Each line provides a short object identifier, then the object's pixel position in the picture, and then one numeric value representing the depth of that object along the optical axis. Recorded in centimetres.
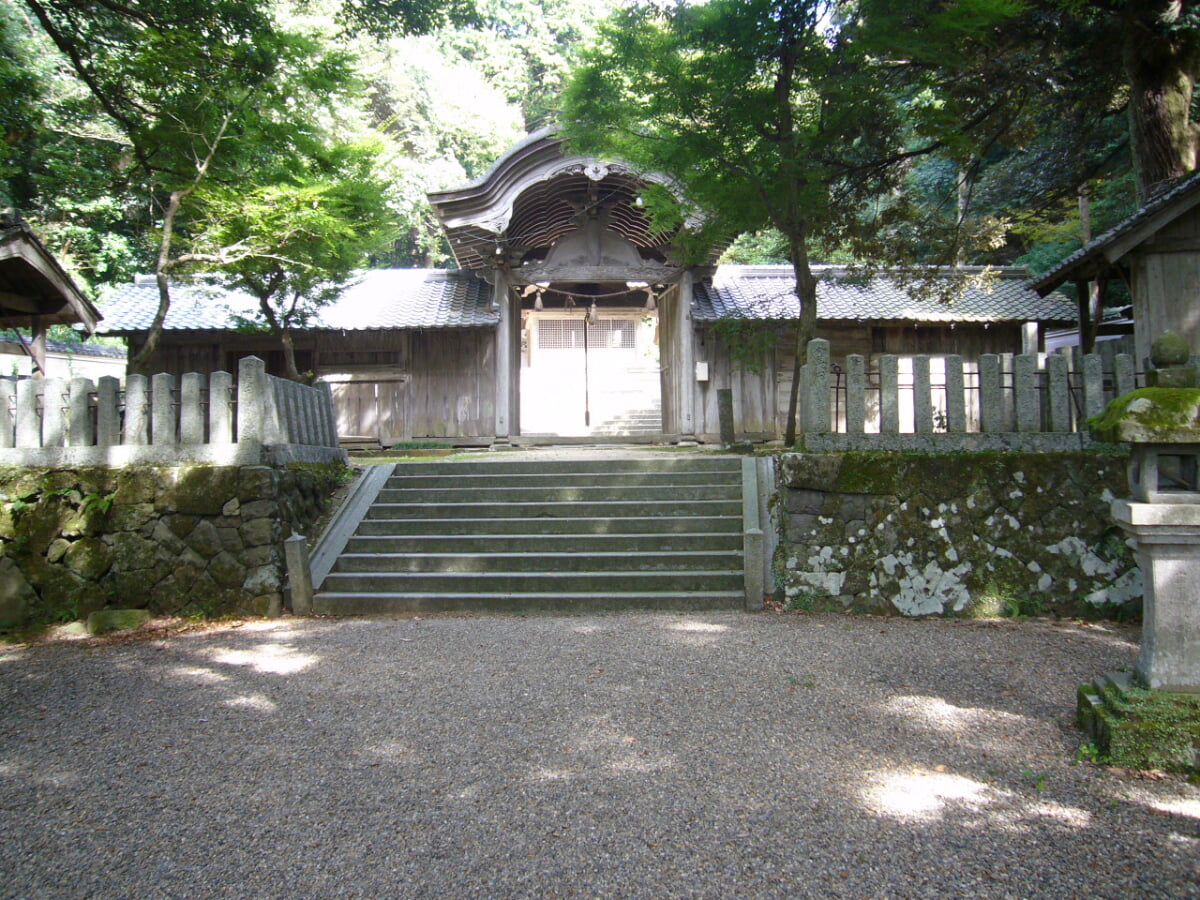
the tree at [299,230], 894
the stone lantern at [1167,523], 331
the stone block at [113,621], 623
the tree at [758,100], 787
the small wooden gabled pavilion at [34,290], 729
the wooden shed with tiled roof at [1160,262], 838
